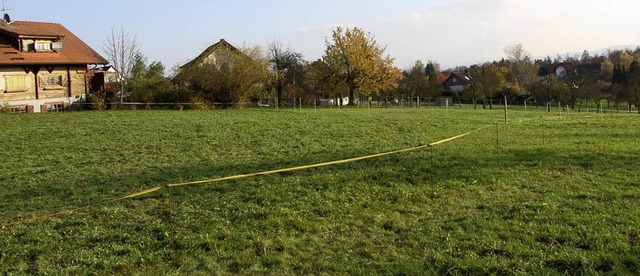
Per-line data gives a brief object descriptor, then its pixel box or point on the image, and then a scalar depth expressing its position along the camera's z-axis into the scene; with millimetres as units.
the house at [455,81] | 99062
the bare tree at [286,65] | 58219
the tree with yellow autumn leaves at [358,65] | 53000
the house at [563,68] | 118269
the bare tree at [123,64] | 44462
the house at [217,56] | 46781
